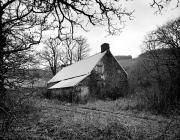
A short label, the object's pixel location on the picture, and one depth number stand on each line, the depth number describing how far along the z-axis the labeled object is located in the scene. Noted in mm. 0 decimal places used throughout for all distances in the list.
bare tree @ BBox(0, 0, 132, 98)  5159
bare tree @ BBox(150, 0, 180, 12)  6281
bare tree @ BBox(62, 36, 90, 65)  46925
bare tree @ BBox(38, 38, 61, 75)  46938
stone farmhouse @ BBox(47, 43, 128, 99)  21609
